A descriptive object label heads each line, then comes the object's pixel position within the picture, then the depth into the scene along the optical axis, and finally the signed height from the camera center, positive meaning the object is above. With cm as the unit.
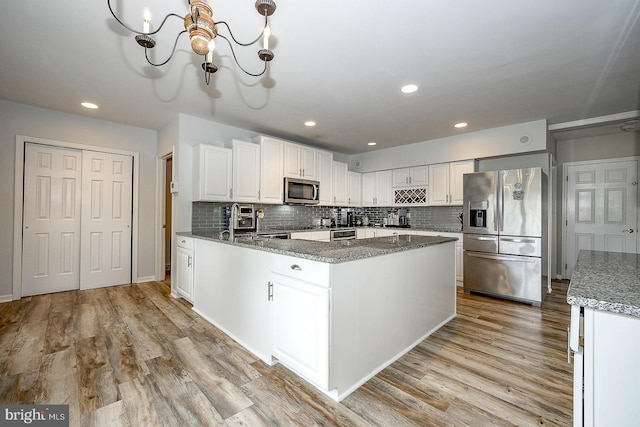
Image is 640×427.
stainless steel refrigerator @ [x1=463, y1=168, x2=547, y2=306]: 356 -23
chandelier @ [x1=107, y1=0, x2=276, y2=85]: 128 +88
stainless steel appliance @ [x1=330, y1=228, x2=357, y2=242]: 514 -34
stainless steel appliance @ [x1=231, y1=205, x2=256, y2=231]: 382 -4
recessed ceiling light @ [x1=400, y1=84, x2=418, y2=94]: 284 +131
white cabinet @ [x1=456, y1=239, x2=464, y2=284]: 434 -68
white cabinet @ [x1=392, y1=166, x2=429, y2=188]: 503 +74
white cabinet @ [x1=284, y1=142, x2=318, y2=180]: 457 +92
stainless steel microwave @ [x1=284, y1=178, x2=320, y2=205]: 456 +41
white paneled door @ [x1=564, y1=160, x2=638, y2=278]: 425 +15
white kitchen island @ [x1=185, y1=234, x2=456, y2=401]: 175 -64
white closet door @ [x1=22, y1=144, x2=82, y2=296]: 366 -8
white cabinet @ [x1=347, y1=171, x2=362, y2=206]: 579 +57
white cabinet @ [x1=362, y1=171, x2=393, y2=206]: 563 +57
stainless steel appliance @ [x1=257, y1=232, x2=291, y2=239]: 410 -30
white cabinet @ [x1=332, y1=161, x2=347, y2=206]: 547 +64
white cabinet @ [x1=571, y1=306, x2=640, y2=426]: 88 -49
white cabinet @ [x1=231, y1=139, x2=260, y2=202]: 396 +63
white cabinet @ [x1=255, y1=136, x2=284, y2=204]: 425 +70
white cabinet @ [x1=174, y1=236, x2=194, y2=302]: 337 -66
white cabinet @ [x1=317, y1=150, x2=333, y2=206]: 515 +75
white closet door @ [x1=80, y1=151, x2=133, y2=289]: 404 -8
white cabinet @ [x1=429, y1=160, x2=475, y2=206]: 457 +59
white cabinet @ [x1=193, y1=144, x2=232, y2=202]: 365 +55
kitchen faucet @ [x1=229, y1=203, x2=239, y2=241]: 346 +0
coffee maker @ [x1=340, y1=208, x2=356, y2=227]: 630 -5
